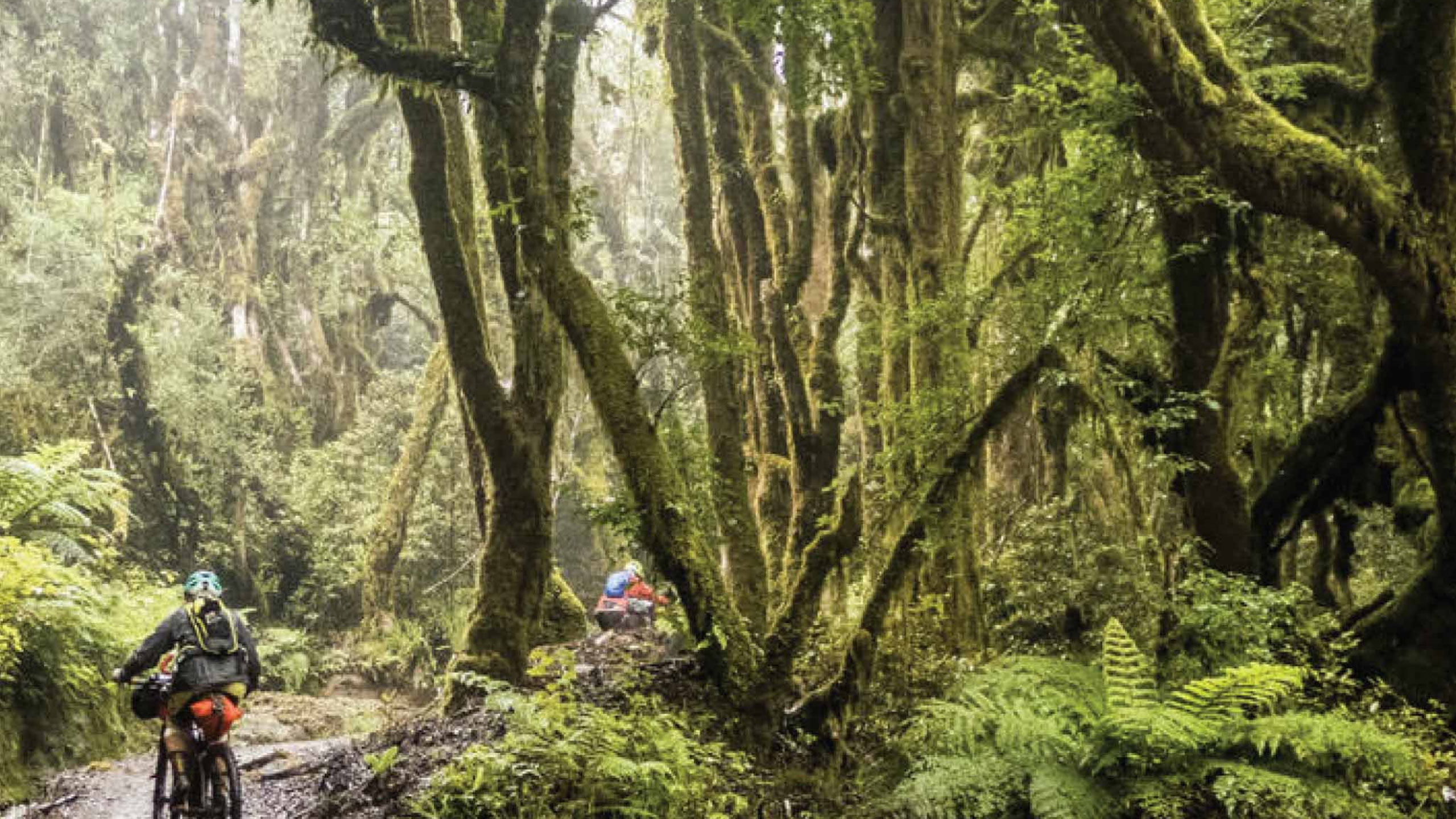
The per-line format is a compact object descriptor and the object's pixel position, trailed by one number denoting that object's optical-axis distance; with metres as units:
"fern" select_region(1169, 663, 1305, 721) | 5.23
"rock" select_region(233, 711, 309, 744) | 12.94
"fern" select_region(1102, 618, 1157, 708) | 5.47
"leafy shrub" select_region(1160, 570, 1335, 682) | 6.34
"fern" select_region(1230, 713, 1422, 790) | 4.98
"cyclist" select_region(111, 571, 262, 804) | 7.08
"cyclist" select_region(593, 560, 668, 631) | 14.86
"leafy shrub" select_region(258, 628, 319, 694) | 17.75
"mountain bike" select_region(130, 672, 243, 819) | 7.07
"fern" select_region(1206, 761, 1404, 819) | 4.90
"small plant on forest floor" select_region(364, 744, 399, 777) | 6.46
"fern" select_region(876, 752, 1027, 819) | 5.23
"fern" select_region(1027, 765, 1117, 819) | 5.00
